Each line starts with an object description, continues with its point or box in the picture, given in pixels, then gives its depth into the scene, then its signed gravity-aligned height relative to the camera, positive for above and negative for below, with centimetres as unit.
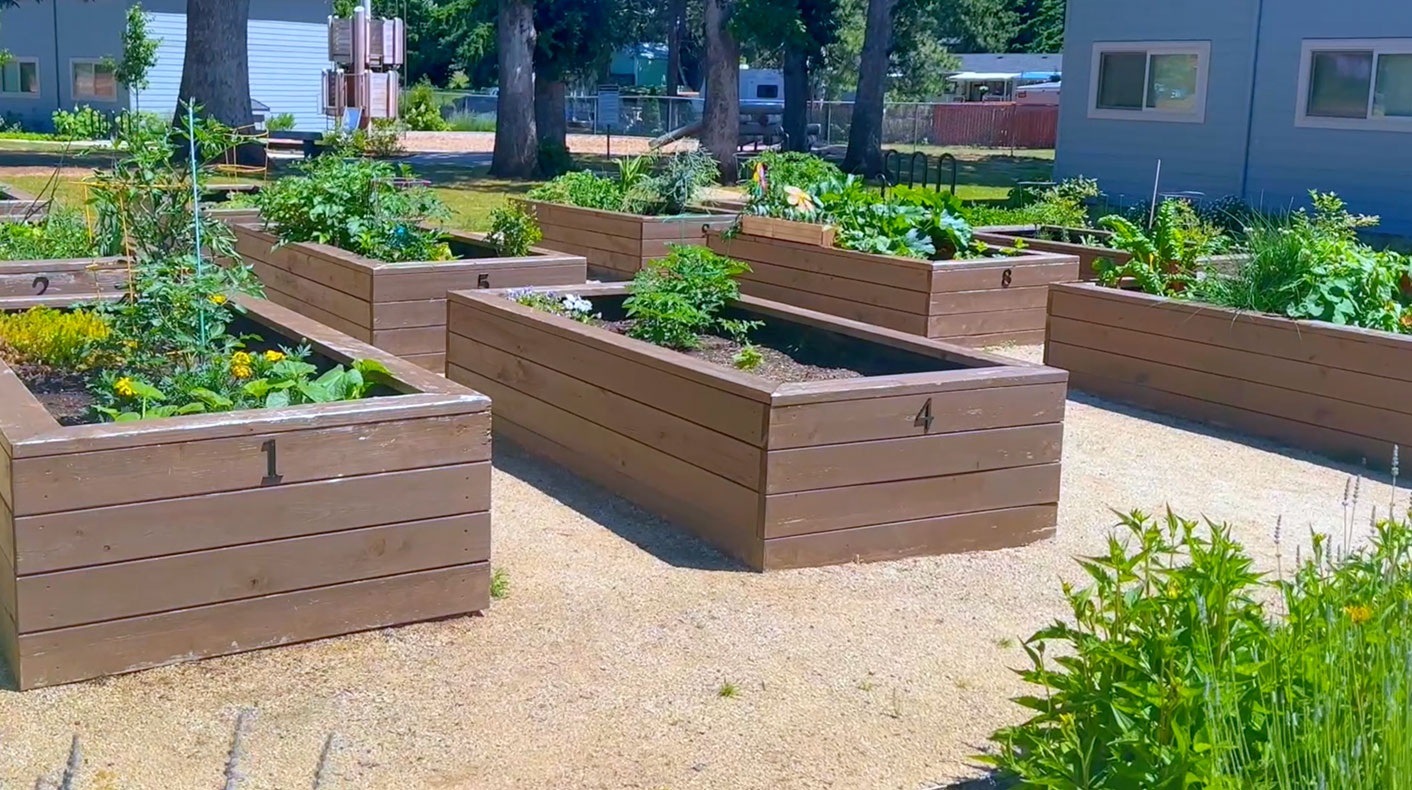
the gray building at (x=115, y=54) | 3616 +128
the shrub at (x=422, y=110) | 3456 +20
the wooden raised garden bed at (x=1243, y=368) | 698 -104
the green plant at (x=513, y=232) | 905 -63
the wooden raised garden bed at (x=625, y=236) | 1153 -81
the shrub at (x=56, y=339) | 562 -85
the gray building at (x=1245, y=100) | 1633 +61
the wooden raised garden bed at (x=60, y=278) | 720 -81
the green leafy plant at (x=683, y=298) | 679 -74
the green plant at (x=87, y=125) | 691 -9
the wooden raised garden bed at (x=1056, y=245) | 1027 -67
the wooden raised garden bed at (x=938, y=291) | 920 -92
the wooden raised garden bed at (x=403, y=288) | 809 -90
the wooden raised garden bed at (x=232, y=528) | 399 -112
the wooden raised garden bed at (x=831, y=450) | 517 -109
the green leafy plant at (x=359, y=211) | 869 -55
